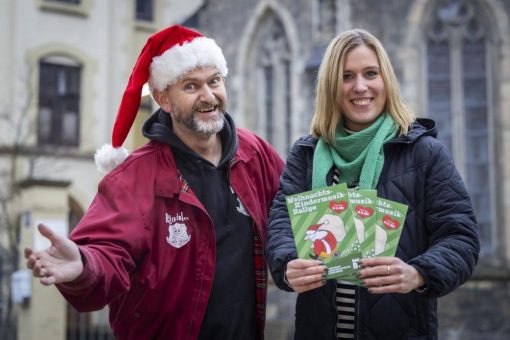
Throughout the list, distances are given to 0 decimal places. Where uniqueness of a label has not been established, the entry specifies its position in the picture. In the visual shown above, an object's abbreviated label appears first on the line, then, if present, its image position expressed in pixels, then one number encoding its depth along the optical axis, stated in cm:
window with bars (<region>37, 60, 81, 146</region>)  2280
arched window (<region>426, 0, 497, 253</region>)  1441
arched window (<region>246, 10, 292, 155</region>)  1723
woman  335
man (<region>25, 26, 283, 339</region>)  404
